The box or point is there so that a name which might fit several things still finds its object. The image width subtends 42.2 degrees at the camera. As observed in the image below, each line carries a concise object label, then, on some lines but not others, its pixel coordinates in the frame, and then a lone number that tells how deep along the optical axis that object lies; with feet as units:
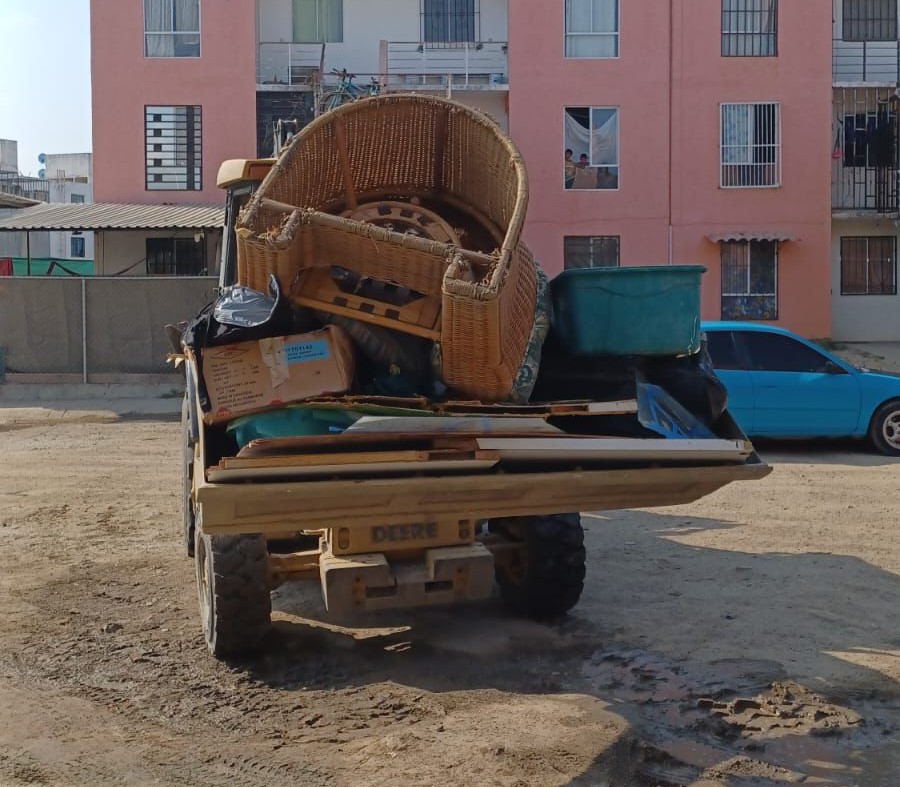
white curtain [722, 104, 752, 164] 91.76
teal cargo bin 17.30
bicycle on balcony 84.58
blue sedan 41.83
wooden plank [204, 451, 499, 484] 14.87
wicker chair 15.64
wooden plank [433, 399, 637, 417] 15.81
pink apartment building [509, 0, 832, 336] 91.20
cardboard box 15.69
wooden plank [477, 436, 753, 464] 15.58
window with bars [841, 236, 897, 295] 96.32
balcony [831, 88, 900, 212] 95.09
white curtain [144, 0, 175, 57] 91.91
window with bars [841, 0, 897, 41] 96.89
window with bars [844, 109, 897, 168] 95.50
